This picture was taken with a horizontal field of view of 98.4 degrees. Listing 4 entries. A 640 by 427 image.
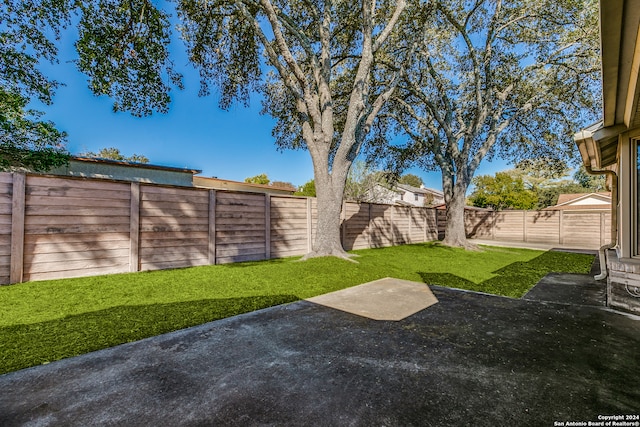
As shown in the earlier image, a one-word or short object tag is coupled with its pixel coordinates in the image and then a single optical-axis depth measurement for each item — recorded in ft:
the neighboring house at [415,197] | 115.53
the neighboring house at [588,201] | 90.63
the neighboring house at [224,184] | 62.11
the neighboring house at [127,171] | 36.60
